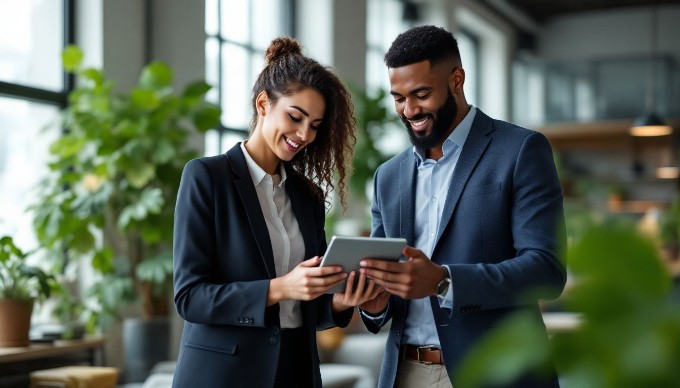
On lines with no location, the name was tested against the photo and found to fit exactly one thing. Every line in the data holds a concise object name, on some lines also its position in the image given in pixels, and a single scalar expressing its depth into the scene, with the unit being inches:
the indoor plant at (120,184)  202.5
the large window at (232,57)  289.3
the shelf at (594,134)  528.1
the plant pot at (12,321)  172.7
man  75.2
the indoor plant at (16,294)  172.6
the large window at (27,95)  212.7
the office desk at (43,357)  172.4
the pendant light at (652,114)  448.8
